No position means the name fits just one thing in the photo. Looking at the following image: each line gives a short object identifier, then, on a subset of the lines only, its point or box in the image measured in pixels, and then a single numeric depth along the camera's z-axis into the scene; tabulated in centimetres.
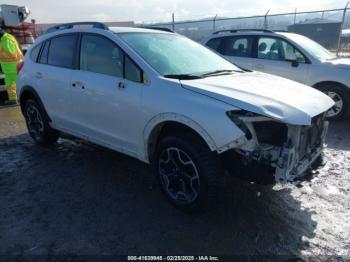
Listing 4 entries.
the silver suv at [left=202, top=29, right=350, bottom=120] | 684
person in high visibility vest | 878
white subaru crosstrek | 302
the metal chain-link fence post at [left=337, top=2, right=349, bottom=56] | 1387
